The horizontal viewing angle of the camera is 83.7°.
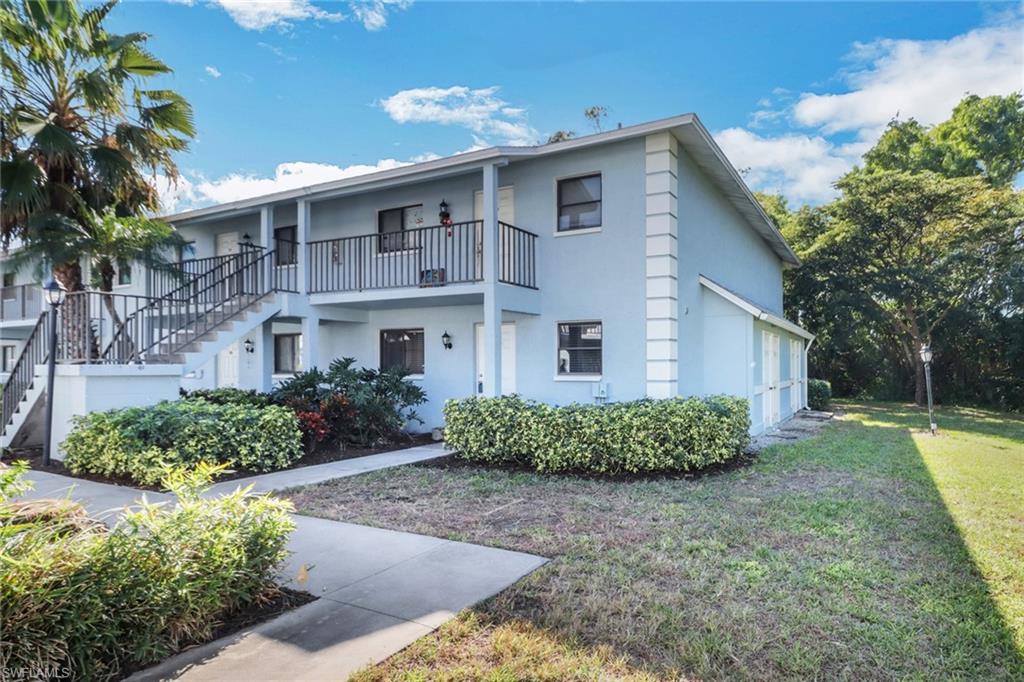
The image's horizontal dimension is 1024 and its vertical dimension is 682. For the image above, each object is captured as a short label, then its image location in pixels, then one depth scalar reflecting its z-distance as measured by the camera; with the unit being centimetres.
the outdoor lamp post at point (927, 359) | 1328
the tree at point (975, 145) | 2355
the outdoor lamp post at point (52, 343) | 859
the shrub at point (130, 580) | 268
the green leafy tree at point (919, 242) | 1927
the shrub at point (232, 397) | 1038
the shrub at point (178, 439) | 759
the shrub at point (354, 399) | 1041
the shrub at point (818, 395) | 1981
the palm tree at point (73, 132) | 981
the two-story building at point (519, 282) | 1012
